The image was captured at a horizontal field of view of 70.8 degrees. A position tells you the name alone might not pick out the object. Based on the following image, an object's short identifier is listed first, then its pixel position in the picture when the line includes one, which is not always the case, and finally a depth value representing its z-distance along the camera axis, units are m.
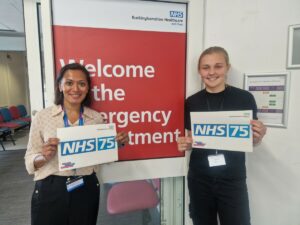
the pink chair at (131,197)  1.83
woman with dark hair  1.17
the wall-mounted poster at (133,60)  1.39
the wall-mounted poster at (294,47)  1.43
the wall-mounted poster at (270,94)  1.48
